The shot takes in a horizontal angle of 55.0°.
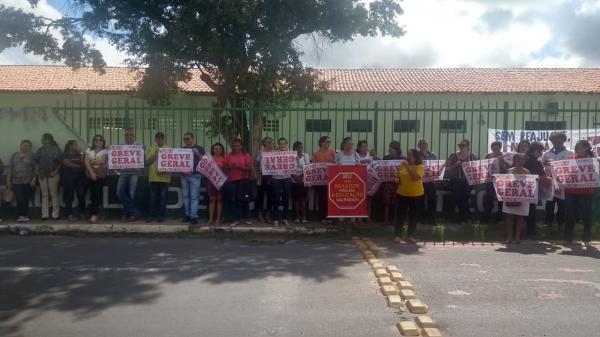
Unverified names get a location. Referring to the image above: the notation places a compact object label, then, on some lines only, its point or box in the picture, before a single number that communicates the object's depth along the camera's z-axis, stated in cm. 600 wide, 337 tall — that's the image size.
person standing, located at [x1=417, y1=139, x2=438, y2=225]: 1008
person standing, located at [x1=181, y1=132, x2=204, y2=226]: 1025
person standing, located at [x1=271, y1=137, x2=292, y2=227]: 1023
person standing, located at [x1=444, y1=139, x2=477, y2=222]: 1007
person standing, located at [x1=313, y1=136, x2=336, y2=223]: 1026
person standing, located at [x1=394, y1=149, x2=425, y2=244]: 895
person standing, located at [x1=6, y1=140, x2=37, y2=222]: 1048
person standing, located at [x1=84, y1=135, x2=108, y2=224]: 1038
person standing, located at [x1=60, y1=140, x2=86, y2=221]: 1045
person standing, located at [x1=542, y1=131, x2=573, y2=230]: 945
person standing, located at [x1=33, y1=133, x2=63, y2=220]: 1044
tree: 1527
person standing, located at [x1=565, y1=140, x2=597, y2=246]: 901
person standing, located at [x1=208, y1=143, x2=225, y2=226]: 1028
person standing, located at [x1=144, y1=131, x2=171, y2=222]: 1038
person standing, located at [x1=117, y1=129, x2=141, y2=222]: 1052
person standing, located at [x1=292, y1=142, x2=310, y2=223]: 1034
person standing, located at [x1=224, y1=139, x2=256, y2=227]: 1014
